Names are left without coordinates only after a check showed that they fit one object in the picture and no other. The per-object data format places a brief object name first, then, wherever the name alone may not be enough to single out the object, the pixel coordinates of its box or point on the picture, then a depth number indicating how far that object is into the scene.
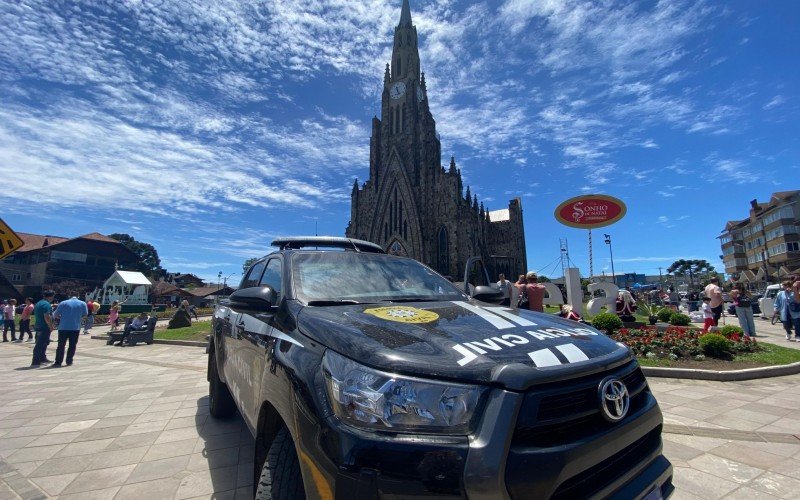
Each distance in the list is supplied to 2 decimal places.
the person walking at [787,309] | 10.61
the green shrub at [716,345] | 7.04
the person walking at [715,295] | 10.02
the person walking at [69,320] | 8.73
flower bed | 7.16
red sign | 18.06
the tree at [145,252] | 77.12
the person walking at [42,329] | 9.14
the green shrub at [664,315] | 13.27
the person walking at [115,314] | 21.12
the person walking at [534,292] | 8.48
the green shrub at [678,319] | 12.20
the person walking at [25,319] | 16.03
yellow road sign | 5.20
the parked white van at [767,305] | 18.17
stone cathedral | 45.56
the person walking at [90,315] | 19.93
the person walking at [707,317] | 10.09
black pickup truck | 1.26
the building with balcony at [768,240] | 43.12
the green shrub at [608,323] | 9.87
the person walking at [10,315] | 16.40
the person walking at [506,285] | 10.13
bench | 13.98
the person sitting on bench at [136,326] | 14.34
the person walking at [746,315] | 10.38
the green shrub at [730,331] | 7.99
